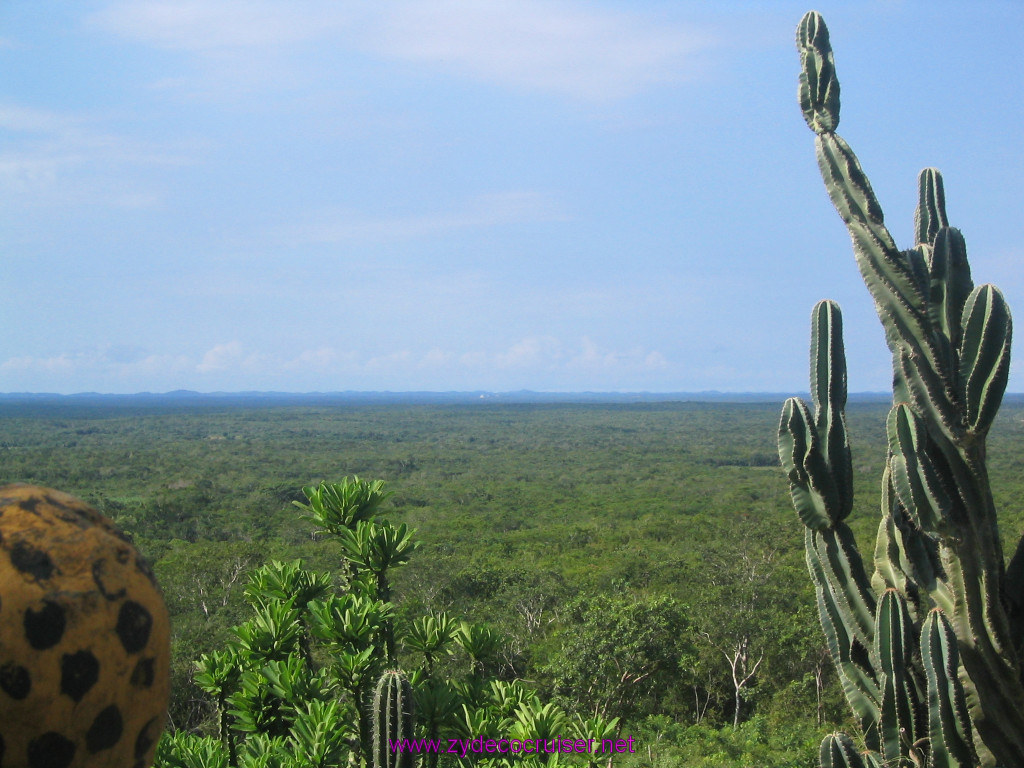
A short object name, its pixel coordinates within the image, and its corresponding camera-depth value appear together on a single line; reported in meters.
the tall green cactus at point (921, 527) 3.81
